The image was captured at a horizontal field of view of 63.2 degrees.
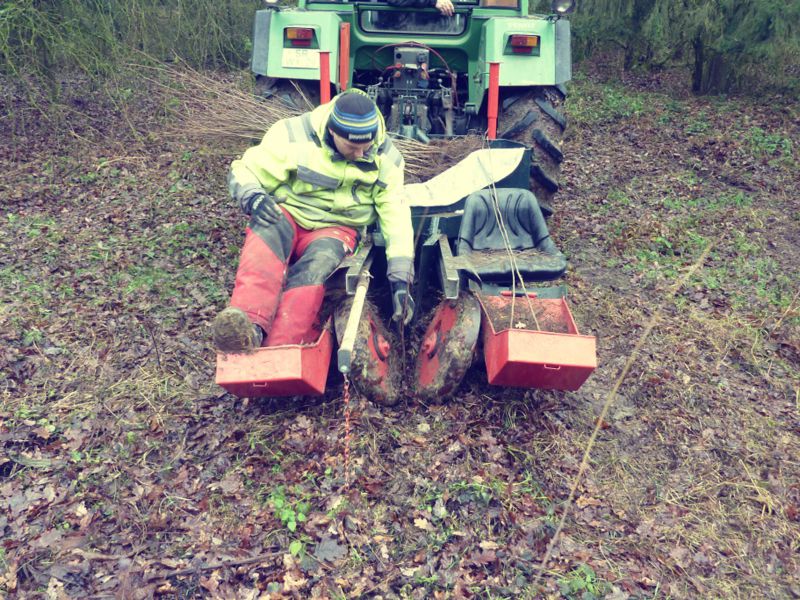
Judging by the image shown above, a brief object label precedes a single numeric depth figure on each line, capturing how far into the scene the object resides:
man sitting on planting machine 2.93
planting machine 2.73
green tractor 4.21
